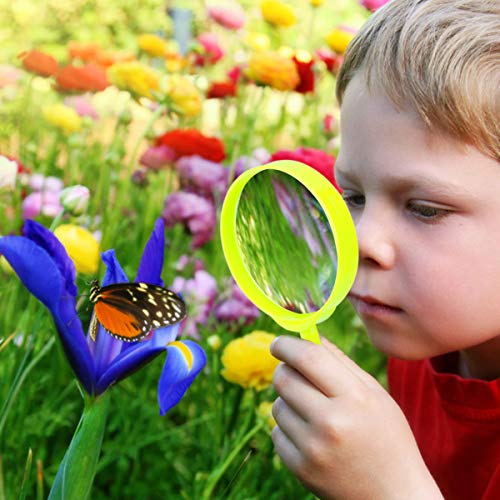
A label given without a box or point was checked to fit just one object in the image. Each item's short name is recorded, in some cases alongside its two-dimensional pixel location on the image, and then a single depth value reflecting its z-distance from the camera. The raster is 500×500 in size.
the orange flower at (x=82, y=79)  1.22
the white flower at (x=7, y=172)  0.83
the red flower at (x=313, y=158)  0.92
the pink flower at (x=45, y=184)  1.01
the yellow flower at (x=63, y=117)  1.13
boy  0.69
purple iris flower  0.62
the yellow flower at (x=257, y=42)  1.46
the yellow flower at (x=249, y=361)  0.81
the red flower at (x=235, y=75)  1.43
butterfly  0.64
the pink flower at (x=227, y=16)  1.65
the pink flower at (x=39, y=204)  0.97
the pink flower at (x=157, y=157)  1.12
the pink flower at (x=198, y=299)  0.95
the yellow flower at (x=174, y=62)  1.36
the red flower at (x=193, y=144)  1.09
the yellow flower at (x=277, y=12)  1.50
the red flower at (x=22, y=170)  1.03
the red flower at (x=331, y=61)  1.43
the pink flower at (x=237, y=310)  0.93
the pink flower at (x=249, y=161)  1.07
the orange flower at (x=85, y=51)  1.33
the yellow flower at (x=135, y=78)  1.17
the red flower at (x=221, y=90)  1.34
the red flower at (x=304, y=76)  1.27
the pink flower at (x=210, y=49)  1.55
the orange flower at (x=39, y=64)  1.23
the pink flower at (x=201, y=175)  1.08
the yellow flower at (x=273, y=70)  1.19
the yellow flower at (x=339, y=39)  1.37
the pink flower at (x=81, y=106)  1.27
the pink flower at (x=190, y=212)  1.05
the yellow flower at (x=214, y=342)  0.88
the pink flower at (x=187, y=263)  1.05
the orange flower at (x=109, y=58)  1.28
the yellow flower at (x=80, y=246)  0.79
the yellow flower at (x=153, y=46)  1.42
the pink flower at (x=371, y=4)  1.44
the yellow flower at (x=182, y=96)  1.09
